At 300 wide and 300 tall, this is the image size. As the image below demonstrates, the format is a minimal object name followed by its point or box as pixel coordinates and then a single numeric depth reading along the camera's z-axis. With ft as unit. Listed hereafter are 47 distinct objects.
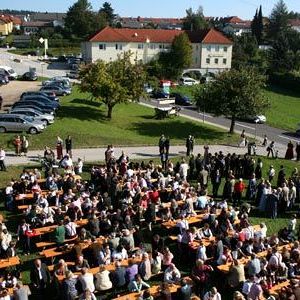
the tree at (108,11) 462.48
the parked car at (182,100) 190.49
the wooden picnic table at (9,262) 51.22
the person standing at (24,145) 98.10
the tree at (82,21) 388.78
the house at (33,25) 524.81
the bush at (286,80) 263.08
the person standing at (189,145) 107.34
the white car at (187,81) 243.60
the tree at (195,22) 434.30
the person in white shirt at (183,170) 84.28
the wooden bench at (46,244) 57.02
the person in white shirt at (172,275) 49.24
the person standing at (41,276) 48.60
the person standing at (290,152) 110.42
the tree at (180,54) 268.41
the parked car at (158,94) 197.43
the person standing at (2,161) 86.07
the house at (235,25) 530.02
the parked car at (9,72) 212.02
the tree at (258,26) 422.41
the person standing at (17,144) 97.37
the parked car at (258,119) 168.12
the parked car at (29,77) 213.05
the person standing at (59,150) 93.97
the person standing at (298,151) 108.64
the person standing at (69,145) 97.09
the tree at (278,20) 434.71
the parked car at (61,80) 184.91
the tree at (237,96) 139.03
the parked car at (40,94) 151.80
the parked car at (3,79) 192.62
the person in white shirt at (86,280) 46.26
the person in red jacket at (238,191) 78.03
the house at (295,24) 600.07
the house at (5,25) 484.33
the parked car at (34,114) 120.67
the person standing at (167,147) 99.71
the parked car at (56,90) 171.62
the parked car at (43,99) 141.64
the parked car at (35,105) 134.21
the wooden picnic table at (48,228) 59.31
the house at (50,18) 626.23
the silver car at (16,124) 112.57
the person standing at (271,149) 110.11
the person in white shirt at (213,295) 43.73
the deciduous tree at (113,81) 138.92
